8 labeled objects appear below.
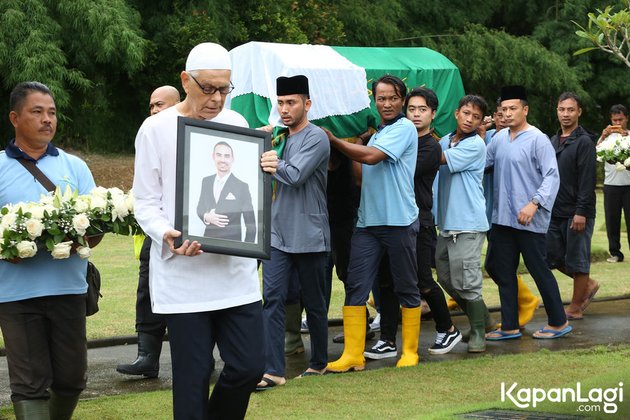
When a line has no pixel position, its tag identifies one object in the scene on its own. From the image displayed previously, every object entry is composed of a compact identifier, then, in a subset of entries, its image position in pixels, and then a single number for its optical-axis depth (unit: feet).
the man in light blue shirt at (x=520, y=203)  47.56
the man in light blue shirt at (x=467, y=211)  46.97
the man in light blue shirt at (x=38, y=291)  30.07
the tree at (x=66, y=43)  123.10
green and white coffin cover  58.95
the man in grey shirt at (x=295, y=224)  39.54
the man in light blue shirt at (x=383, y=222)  42.99
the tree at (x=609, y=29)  29.28
